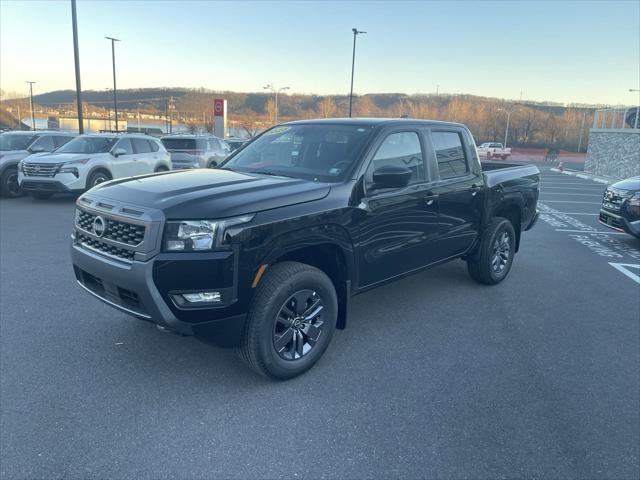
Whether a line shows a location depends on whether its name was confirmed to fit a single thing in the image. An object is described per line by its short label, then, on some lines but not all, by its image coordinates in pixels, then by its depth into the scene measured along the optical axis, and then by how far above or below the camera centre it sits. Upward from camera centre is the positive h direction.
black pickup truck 2.99 -0.74
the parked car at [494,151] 49.11 -1.26
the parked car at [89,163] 11.45 -1.10
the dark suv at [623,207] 8.29 -1.10
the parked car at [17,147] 12.57 -0.89
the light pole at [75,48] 17.45 +2.54
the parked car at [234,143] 21.74 -0.79
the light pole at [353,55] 36.78 +5.85
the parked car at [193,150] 15.67 -0.87
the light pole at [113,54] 40.14 +5.65
